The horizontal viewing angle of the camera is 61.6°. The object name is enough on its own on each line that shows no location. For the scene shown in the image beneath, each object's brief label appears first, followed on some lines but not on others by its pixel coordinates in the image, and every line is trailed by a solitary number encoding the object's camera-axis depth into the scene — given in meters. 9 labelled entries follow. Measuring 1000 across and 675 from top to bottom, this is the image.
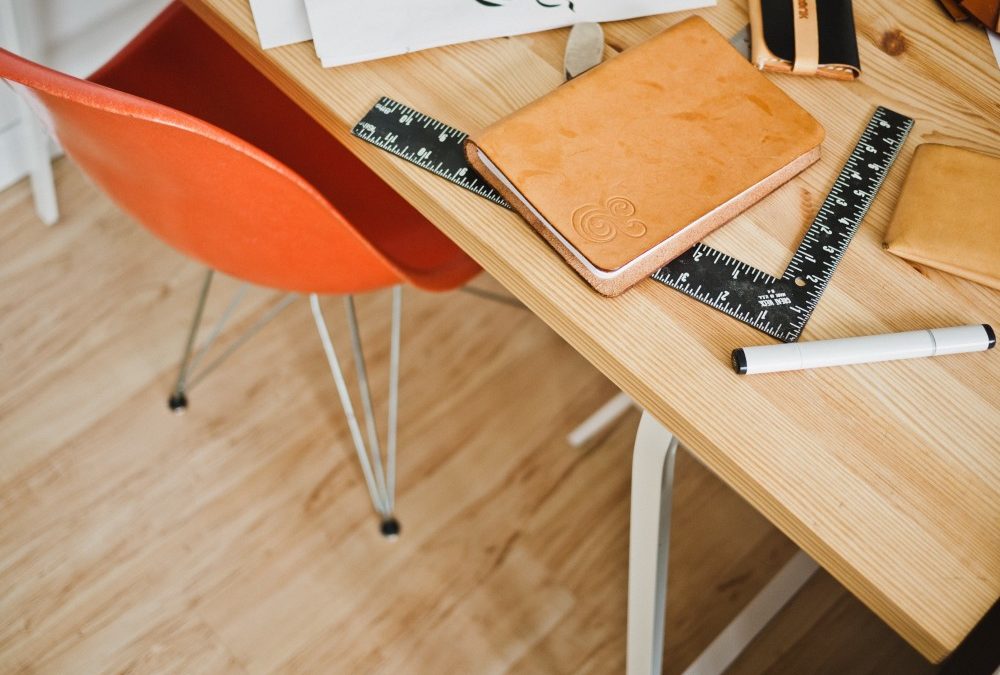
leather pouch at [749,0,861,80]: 0.83
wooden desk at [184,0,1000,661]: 0.62
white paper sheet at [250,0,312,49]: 0.83
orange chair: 0.72
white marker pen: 0.67
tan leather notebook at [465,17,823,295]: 0.69
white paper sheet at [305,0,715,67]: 0.82
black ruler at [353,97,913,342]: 0.71
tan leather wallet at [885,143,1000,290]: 0.73
